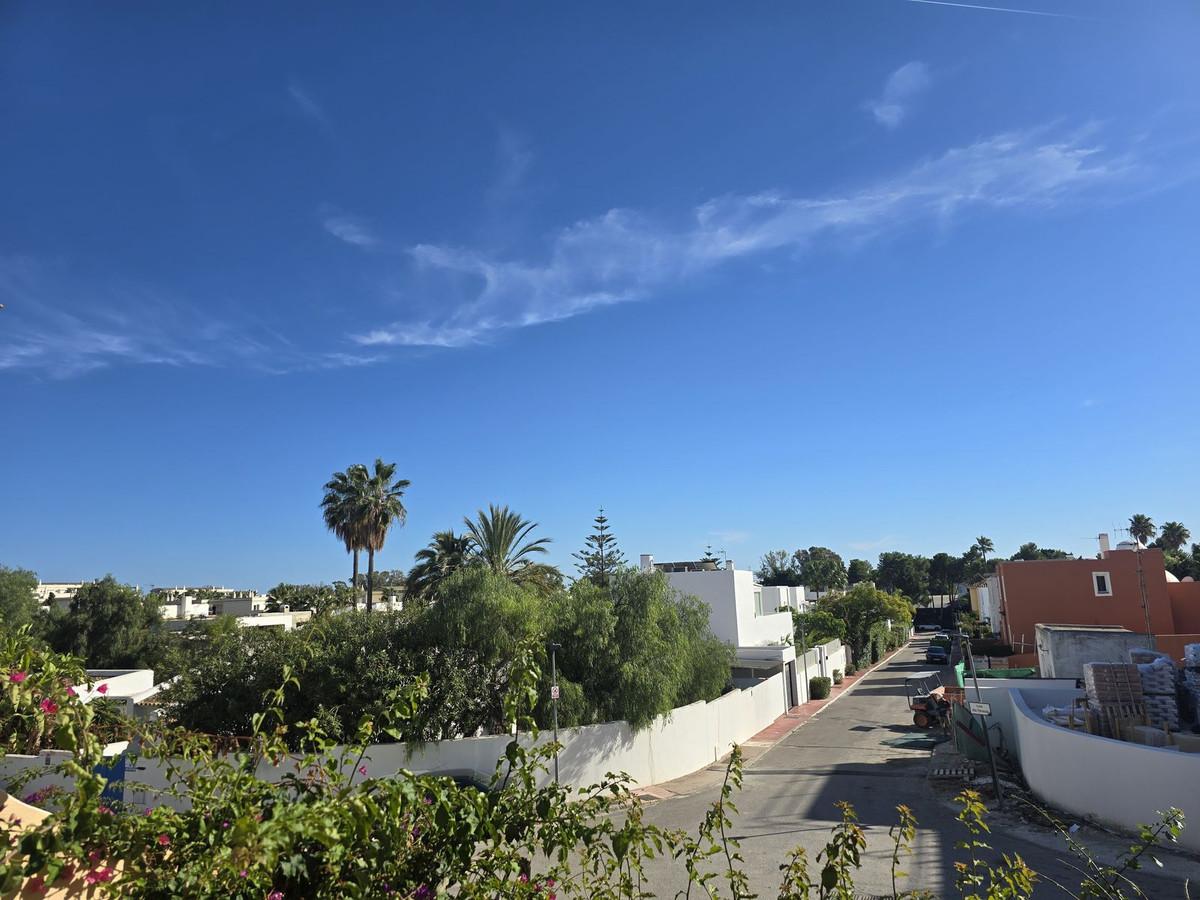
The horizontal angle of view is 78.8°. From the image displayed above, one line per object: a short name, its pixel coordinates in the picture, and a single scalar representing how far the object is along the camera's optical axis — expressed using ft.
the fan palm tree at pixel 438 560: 112.78
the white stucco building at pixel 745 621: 120.26
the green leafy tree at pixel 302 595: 200.77
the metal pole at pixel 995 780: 54.80
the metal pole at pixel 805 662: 128.34
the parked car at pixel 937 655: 177.99
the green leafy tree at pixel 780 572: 397.92
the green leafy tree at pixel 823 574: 398.83
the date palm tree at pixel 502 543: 111.96
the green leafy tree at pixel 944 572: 430.20
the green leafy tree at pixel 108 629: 128.67
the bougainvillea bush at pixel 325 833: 7.75
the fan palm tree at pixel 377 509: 128.98
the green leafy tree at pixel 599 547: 208.64
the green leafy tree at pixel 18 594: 126.52
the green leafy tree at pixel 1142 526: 334.44
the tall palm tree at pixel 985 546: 409.08
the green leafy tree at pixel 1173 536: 345.10
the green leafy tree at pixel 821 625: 168.14
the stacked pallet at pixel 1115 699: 52.34
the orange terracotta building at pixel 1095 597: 117.29
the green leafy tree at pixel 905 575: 424.91
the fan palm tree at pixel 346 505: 129.49
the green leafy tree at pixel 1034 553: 383.65
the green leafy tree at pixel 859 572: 436.76
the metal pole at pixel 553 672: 58.90
